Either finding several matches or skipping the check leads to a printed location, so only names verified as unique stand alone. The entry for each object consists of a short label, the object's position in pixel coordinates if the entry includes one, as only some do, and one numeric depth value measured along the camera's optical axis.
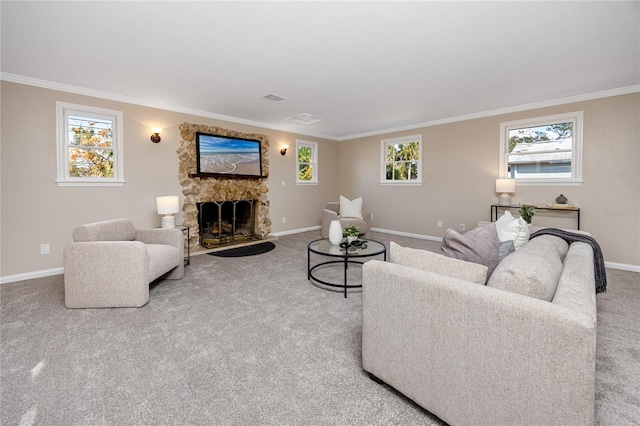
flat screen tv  5.05
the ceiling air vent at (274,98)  4.14
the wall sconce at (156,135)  4.47
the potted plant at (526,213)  3.70
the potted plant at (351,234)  3.47
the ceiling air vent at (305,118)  5.23
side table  4.11
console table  4.15
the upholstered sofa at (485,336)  0.95
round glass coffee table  2.96
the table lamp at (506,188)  4.61
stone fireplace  4.90
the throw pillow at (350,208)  5.81
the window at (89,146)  3.74
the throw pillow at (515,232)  2.25
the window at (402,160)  6.08
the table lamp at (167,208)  4.12
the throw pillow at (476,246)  1.81
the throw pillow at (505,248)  2.02
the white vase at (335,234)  3.47
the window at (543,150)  4.25
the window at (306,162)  6.71
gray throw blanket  2.14
